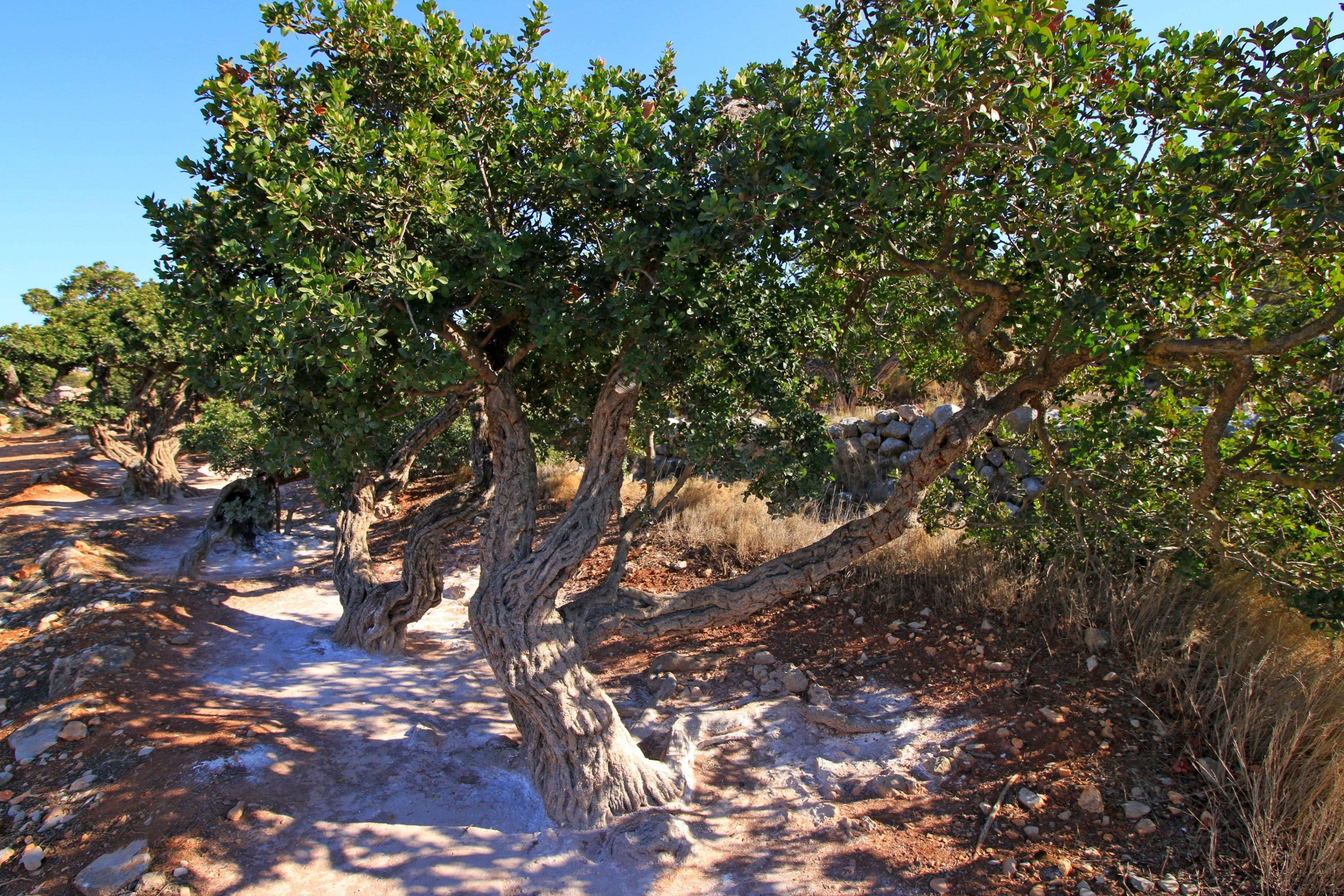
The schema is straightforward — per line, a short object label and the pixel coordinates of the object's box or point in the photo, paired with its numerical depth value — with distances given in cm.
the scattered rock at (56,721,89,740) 470
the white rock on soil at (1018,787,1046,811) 378
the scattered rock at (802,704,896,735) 473
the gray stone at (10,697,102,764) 462
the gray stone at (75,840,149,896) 347
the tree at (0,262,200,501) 1270
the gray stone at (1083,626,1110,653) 491
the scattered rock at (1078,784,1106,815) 368
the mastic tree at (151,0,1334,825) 309
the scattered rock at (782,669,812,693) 536
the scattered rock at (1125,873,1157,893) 322
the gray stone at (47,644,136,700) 544
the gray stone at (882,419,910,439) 967
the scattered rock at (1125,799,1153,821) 361
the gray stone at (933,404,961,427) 895
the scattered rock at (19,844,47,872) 369
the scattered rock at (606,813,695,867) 371
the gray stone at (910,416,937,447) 938
